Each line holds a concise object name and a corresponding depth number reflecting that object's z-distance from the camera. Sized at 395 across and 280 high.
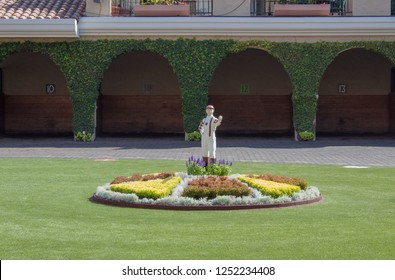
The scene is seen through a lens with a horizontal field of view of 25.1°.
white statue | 19.12
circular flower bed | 16.75
